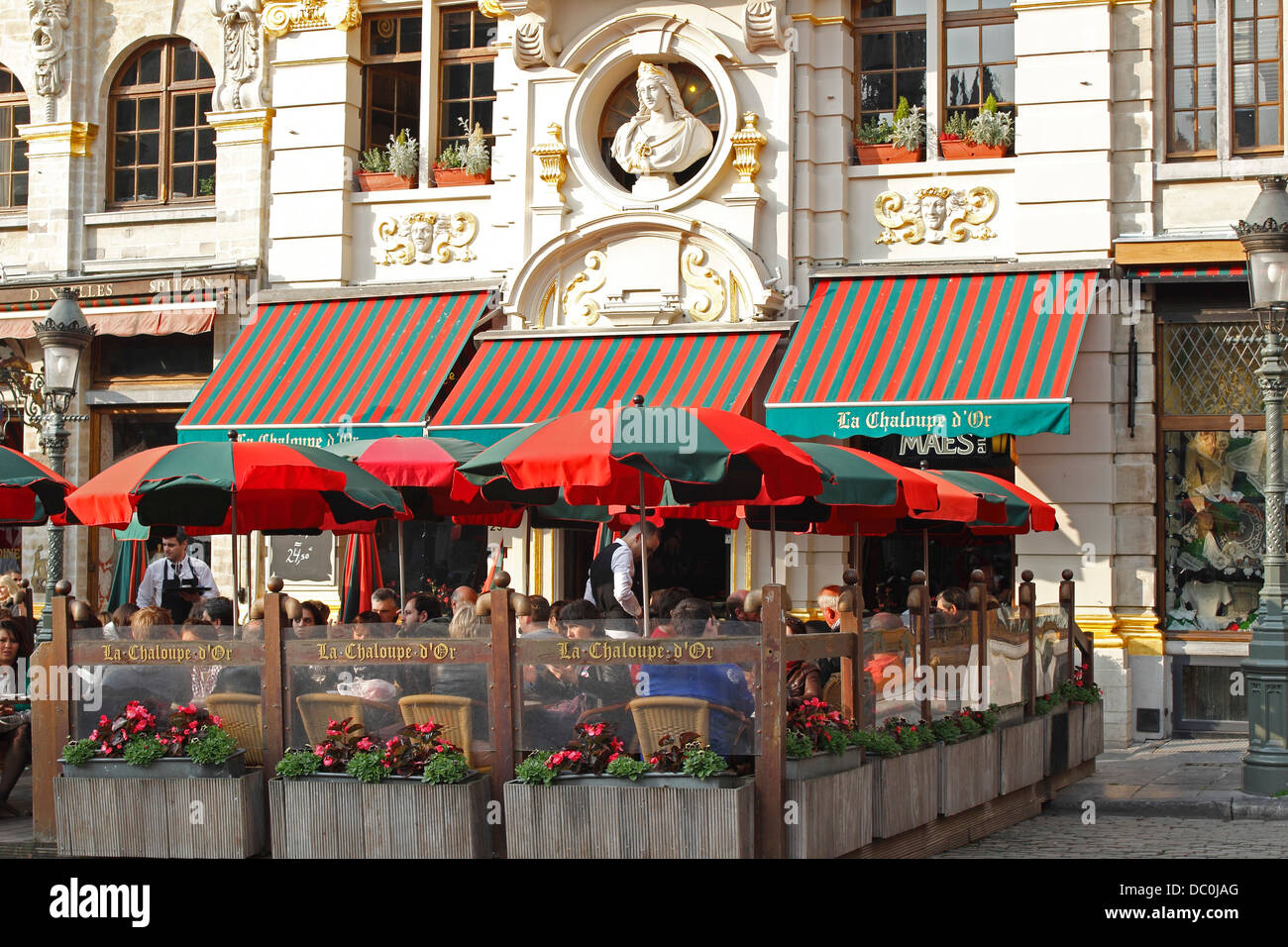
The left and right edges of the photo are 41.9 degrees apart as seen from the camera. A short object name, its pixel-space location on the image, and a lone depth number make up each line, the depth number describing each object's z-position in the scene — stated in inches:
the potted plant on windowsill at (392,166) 726.8
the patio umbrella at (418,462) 493.0
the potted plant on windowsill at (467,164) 717.9
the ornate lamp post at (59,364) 573.6
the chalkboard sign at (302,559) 715.4
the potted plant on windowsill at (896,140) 668.1
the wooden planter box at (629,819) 305.6
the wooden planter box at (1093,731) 515.2
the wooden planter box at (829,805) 315.0
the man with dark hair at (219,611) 469.1
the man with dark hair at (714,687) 317.7
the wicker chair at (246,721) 346.9
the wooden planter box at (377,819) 322.3
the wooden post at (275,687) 343.6
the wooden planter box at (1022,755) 436.1
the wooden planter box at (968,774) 393.4
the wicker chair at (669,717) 317.1
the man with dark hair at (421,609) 488.7
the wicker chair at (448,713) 332.8
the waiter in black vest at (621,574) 500.6
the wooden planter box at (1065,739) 480.4
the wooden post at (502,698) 328.8
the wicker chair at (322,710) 339.3
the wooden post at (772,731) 313.9
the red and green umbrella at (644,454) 363.3
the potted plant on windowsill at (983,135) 657.0
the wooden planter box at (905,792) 355.3
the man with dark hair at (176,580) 585.9
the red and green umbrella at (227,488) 416.2
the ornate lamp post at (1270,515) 482.0
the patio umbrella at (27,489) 492.1
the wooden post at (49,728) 358.3
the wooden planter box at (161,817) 335.6
